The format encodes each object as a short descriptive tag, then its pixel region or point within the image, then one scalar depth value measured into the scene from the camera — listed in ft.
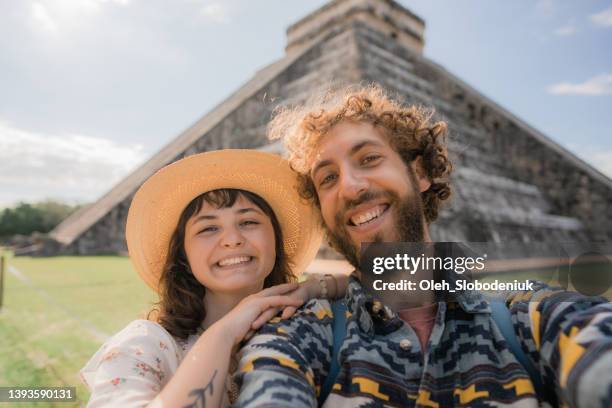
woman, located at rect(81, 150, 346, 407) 1.31
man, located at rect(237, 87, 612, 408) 1.13
